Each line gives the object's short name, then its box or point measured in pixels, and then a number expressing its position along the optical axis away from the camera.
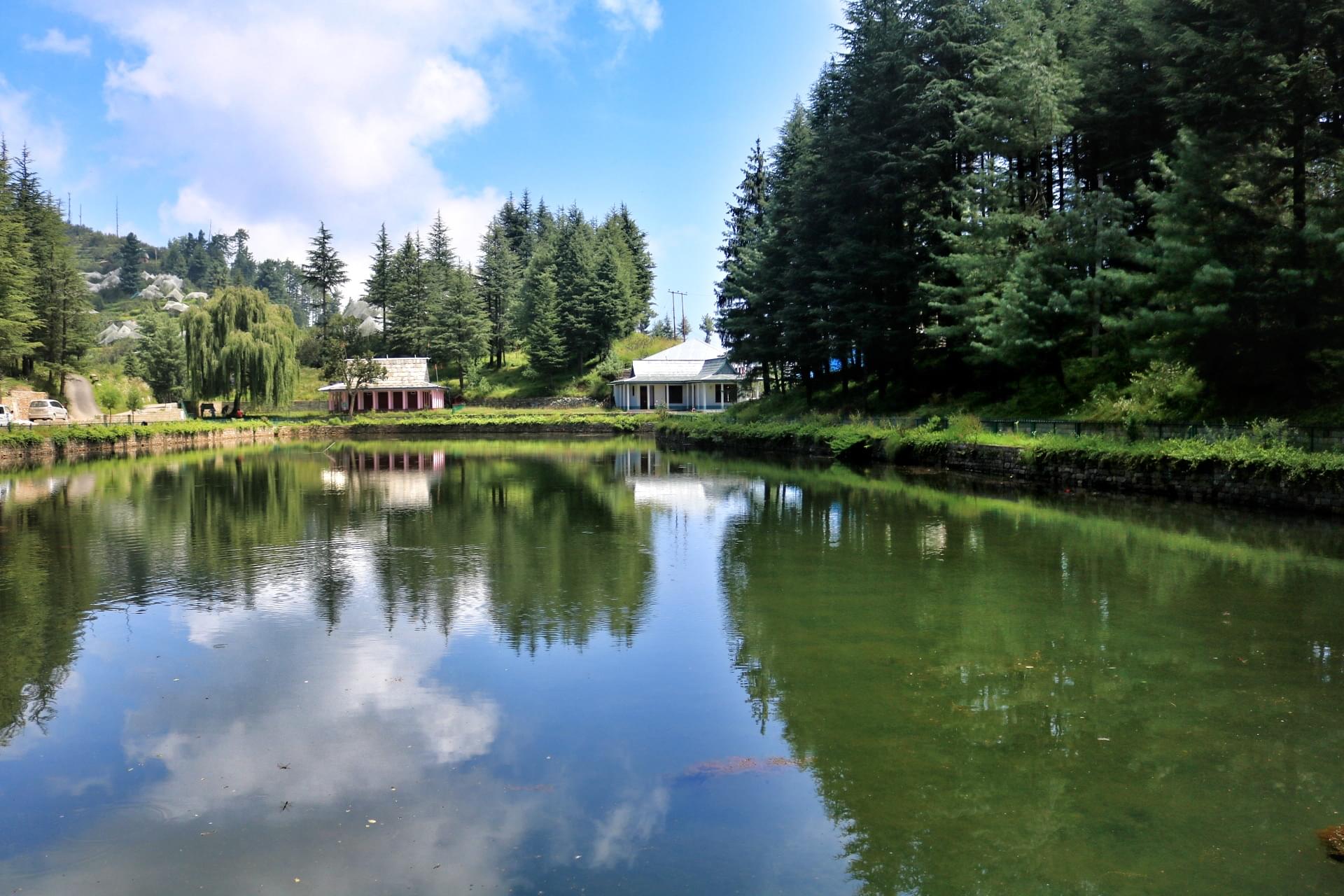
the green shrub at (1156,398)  19.80
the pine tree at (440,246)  83.94
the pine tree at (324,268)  69.62
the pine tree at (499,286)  75.69
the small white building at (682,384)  59.06
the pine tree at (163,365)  65.38
